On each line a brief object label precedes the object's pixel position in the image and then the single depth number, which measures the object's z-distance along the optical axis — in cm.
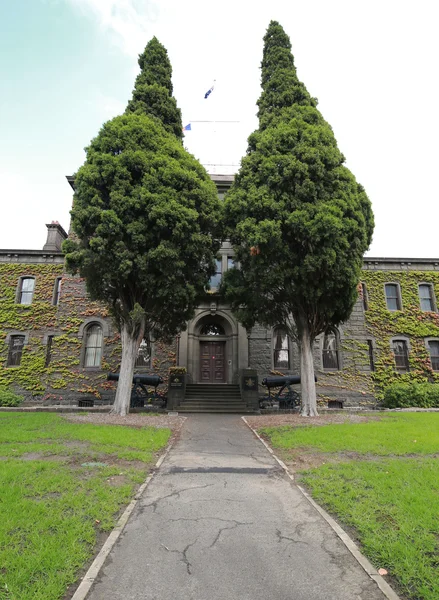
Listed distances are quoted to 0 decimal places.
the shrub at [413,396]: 1831
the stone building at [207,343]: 2003
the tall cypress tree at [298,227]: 1238
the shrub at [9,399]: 1708
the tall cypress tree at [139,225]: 1245
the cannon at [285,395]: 1755
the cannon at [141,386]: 1731
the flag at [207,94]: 2231
